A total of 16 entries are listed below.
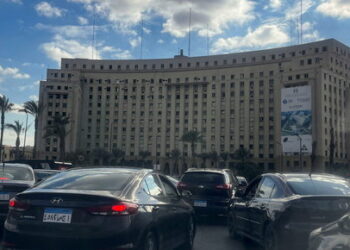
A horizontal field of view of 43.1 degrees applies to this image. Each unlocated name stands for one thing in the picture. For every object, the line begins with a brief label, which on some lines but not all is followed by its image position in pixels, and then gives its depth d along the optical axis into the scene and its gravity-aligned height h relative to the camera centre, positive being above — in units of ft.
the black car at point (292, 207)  21.70 -2.16
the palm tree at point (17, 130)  218.96 +14.43
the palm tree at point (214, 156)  358.84 +5.81
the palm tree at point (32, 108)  212.02 +24.87
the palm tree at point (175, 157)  375.04 +4.69
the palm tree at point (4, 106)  190.80 +22.95
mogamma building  343.05 +54.95
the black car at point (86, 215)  16.58 -2.11
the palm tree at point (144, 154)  387.41 +6.90
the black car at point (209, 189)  42.50 -2.48
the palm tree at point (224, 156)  357.67 +6.01
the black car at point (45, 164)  82.76 -0.70
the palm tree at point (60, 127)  216.13 +16.17
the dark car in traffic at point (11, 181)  29.17 -1.50
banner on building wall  274.98 +28.95
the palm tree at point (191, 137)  295.89 +17.37
